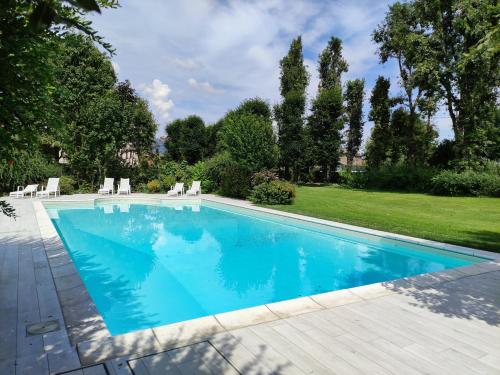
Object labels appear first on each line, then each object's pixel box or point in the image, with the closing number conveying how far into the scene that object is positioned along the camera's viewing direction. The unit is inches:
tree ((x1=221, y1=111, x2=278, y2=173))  623.8
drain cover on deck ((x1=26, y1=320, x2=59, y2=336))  133.1
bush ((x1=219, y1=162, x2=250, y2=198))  652.7
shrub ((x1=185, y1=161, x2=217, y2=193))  784.9
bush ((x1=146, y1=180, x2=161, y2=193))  772.0
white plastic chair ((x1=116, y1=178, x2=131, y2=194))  718.3
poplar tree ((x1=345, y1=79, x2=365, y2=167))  1082.1
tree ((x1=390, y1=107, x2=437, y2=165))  997.8
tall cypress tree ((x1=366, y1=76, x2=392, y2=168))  1027.3
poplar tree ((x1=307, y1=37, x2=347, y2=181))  971.3
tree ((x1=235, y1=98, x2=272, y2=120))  904.3
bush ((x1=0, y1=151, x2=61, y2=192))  652.1
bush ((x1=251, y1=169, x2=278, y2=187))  595.5
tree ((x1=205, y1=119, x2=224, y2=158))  1118.4
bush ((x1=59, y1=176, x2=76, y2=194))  689.0
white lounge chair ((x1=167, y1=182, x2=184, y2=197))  717.9
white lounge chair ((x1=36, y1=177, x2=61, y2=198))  633.7
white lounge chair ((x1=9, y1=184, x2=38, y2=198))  609.0
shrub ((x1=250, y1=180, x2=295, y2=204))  572.1
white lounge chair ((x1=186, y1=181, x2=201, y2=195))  725.3
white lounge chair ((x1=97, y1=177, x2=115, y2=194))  702.8
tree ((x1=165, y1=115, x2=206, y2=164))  1109.7
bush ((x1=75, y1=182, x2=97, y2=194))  737.7
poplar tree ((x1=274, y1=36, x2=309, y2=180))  932.0
